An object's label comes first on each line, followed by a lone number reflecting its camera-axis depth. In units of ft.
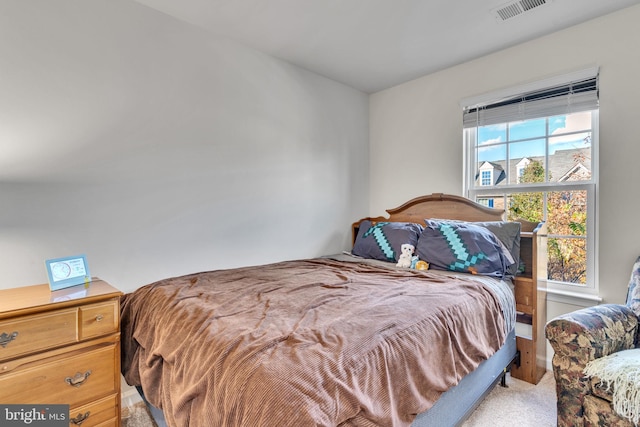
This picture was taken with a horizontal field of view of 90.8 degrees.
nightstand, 6.75
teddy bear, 7.76
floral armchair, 4.42
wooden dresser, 4.09
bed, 2.80
